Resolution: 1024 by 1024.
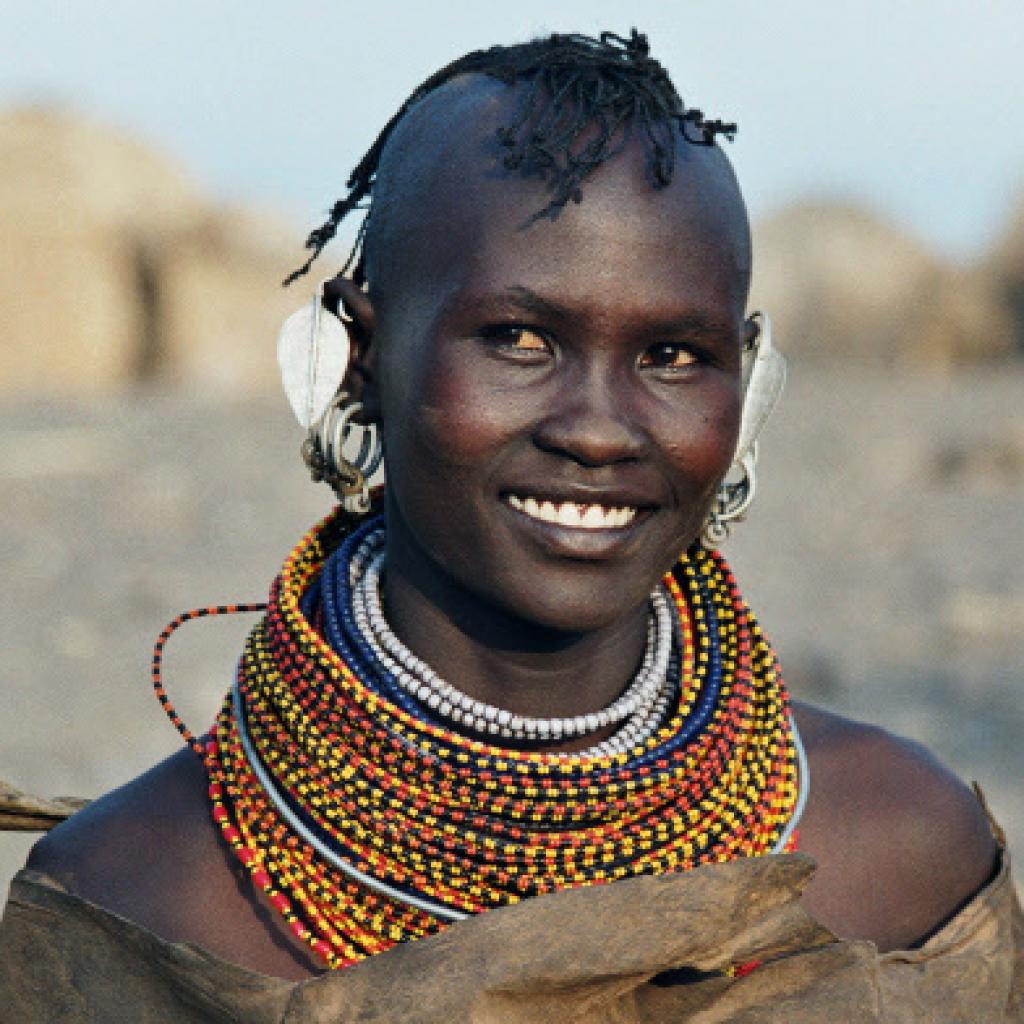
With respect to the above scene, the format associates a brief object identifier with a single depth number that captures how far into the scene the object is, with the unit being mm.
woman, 4199
